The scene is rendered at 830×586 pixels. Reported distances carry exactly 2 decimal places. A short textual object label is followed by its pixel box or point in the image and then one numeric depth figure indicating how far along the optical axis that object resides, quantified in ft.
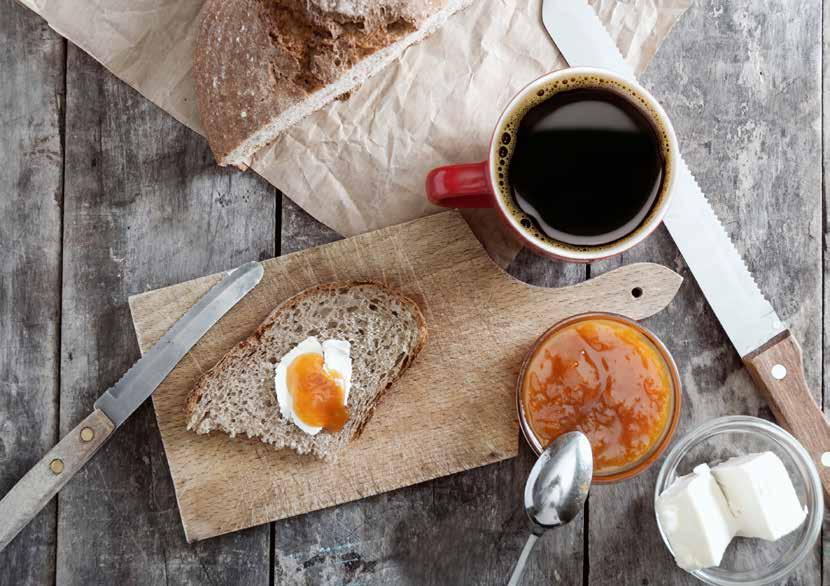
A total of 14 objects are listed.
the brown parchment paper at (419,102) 2.89
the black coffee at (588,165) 2.75
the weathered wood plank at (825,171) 2.93
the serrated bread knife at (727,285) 2.87
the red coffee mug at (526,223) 2.73
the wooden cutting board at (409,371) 2.88
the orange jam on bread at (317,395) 2.83
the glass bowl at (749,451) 2.81
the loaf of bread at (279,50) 2.76
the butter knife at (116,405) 2.86
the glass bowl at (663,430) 2.80
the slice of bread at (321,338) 2.86
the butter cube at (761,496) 2.76
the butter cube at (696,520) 2.75
